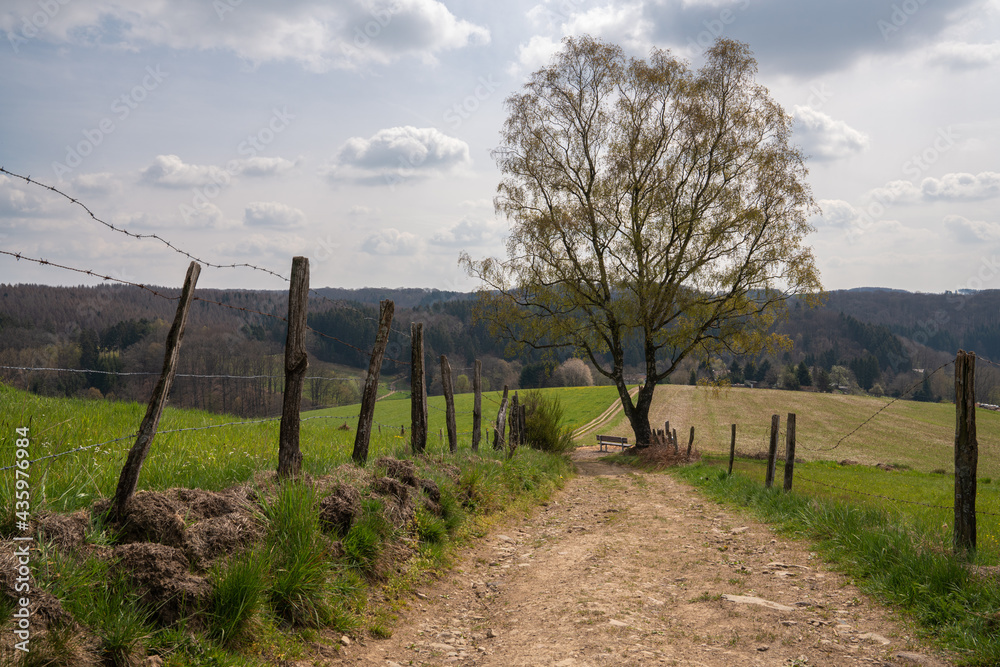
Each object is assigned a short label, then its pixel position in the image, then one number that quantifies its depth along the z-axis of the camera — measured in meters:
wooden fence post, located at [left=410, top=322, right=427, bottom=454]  9.40
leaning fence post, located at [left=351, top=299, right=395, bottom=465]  7.66
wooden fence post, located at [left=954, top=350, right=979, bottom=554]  6.09
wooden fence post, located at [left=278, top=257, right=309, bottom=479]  6.14
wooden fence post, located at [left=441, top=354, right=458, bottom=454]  11.32
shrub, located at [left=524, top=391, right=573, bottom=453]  22.56
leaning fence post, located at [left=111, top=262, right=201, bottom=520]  4.17
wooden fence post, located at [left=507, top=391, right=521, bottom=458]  17.42
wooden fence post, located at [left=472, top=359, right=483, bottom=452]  13.44
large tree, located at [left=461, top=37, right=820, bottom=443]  22.55
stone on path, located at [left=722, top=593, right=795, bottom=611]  5.46
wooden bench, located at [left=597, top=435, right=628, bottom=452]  29.93
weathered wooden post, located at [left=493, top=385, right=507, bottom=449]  14.31
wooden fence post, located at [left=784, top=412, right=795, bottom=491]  10.91
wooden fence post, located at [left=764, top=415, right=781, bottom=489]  11.91
